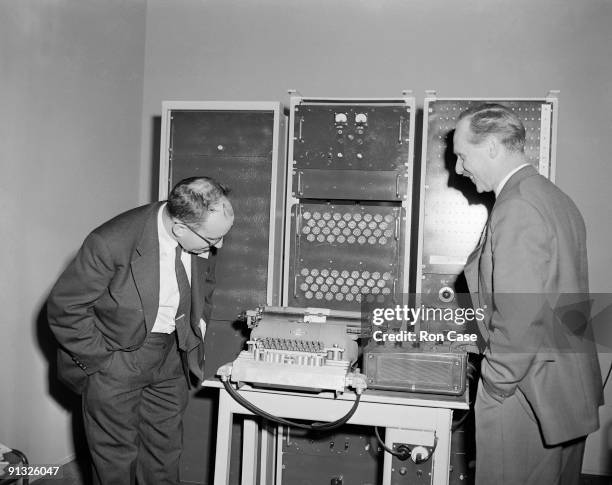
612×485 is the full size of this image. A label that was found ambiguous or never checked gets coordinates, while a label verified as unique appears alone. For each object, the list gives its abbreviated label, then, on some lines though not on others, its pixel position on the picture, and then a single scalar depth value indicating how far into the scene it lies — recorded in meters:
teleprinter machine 2.30
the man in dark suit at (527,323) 1.94
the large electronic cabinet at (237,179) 3.14
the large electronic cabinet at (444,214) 3.07
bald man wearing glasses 2.36
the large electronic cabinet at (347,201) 3.09
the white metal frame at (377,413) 2.30
